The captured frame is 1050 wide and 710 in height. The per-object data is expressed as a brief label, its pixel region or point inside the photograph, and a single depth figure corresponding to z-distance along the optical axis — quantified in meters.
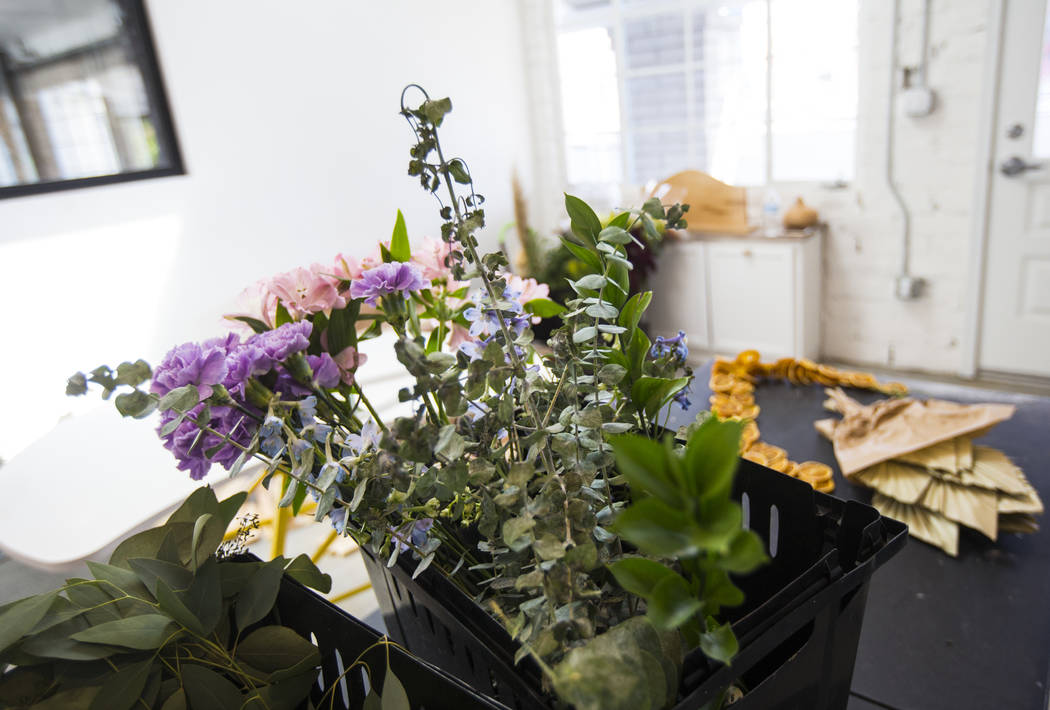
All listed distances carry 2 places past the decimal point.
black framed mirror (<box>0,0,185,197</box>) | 2.80
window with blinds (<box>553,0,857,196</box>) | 3.51
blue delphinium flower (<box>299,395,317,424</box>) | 0.49
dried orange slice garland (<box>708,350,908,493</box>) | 1.34
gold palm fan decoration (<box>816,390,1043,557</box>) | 1.04
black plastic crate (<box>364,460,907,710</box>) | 0.41
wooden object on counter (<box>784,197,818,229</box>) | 3.61
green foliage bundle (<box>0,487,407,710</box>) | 0.45
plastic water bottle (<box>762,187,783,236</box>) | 3.77
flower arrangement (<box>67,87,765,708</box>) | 0.32
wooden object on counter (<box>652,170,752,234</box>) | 3.83
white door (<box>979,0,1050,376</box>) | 2.99
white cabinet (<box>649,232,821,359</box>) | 3.62
